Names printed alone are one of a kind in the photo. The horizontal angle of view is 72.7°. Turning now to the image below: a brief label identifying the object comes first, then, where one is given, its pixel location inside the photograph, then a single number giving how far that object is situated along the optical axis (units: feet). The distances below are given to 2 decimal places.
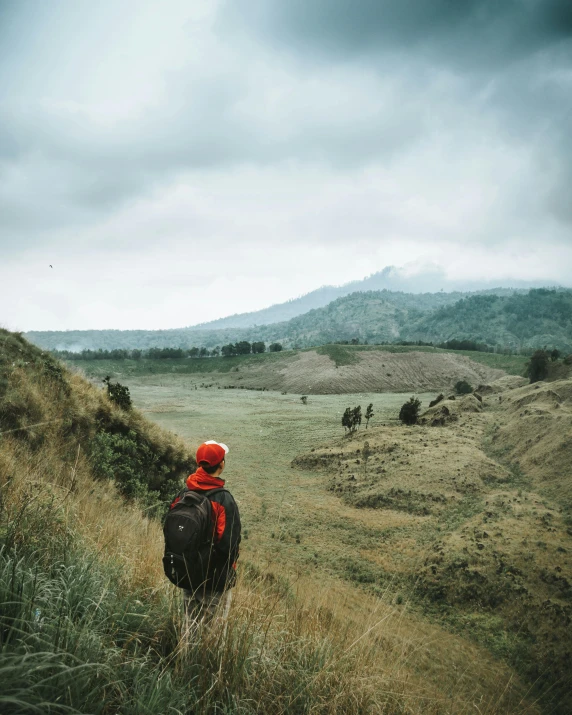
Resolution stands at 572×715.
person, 11.89
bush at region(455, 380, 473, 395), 219.65
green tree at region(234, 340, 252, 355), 389.27
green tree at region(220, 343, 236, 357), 380.17
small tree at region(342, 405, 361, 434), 110.12
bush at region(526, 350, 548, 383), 147.74
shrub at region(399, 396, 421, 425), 118.52
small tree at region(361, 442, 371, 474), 79.91
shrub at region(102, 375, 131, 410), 48.44
